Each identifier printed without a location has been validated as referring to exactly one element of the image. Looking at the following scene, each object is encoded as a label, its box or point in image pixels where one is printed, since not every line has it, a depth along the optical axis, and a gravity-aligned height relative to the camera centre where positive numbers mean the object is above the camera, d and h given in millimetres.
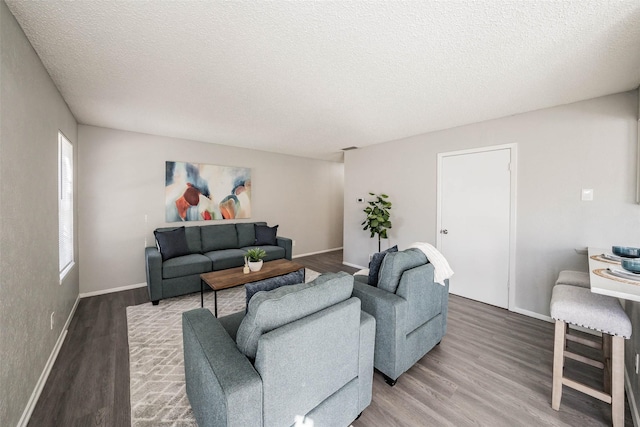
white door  3289 -152
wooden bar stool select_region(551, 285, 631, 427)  1493 -730
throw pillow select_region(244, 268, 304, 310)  1546 -462
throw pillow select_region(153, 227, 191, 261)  3588 -464
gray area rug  1617 -1280
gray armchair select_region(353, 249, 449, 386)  1838 -764
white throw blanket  2207 -484
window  2703 +98
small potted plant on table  3213 -624
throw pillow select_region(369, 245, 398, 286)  2197 -498
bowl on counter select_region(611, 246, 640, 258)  1990 -340
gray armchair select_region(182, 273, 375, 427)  1107 -737
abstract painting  4246 +362
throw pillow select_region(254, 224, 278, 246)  4742 -467
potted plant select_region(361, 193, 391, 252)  4395 -111
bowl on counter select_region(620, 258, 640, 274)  1498 -337
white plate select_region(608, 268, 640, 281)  1471 -391
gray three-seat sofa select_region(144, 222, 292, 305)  3270 -688
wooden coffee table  2784 -779
